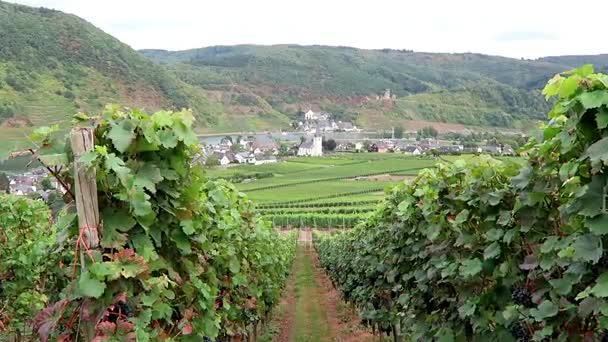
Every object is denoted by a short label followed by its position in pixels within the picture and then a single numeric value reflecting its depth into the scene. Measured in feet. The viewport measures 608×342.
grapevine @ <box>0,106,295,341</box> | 9.64
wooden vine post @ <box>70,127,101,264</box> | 9.54
